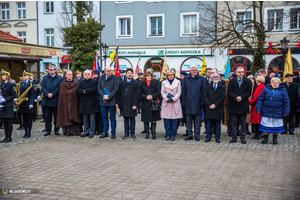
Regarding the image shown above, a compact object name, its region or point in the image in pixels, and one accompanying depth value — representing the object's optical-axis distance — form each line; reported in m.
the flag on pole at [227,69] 13.52
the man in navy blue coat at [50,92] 11.14
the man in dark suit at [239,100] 9.66
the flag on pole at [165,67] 16.75
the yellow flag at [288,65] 15.38
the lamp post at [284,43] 19.50
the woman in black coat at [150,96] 10.34
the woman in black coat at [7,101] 9.70
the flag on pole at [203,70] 15.99
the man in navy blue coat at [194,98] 10.16
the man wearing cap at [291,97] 11.91
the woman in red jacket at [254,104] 10.49
